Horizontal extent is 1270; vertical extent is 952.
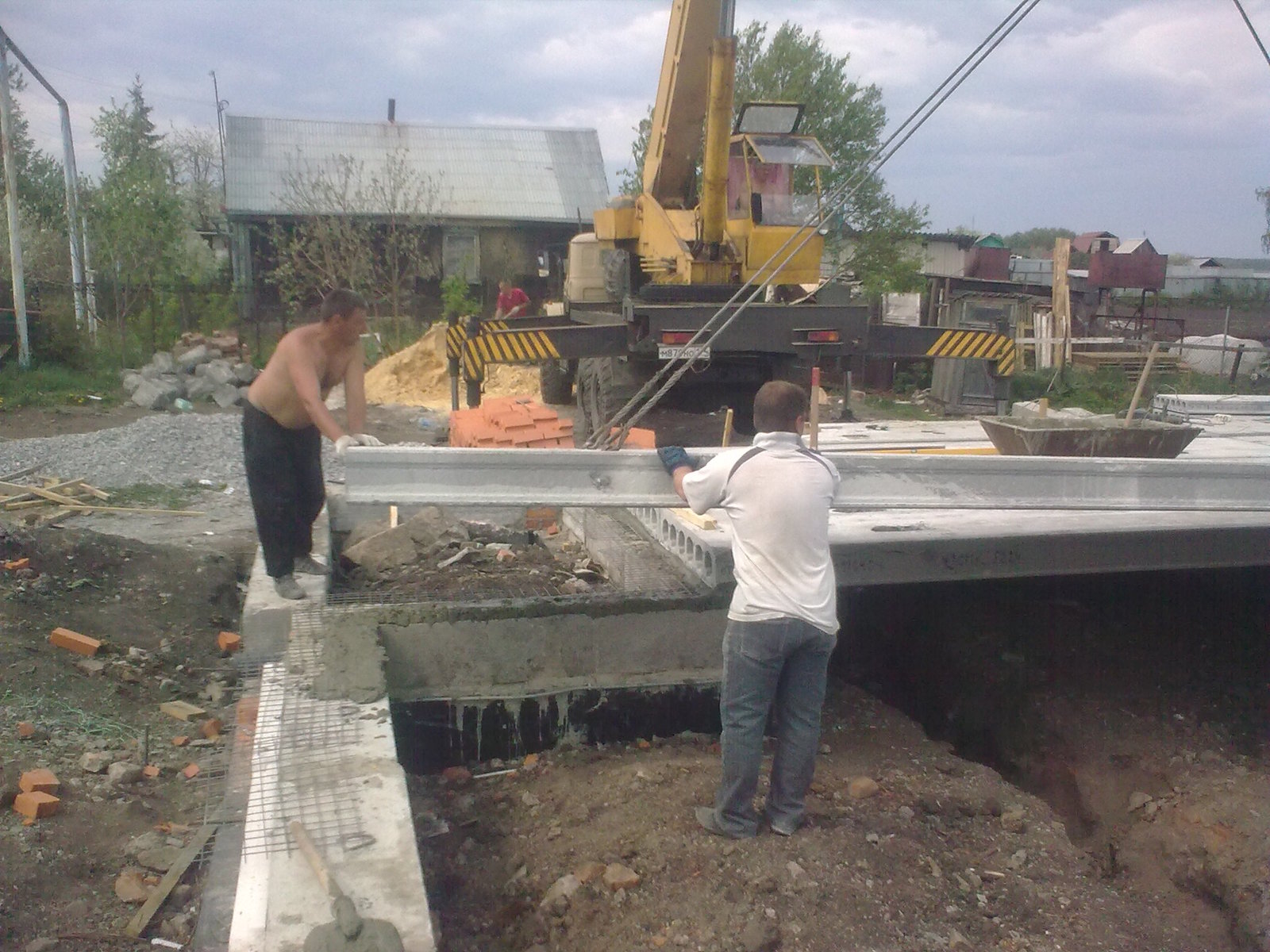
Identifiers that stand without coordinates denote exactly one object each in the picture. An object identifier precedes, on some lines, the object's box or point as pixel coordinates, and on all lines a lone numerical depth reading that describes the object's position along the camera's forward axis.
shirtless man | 4.40
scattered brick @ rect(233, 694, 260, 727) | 3.87
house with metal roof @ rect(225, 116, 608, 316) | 24.95
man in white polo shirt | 3.19
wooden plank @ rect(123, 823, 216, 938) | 3.30
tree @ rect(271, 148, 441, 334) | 20.64
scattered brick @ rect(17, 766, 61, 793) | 3.81
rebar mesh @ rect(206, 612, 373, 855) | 2.96
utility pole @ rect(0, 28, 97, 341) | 17.20
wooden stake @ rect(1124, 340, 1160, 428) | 4.98
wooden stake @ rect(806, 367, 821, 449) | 4.08
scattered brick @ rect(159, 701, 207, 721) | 4.72
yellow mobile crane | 8.61
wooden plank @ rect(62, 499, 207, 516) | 8.16
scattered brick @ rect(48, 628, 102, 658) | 5.01
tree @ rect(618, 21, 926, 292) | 23.47
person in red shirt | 15.73
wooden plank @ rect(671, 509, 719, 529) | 4.94
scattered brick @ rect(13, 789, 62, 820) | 3.69
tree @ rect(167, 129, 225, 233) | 40.19
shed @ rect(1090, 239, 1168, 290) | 24.08
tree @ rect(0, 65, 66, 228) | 27.12
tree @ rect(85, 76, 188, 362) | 18.12
